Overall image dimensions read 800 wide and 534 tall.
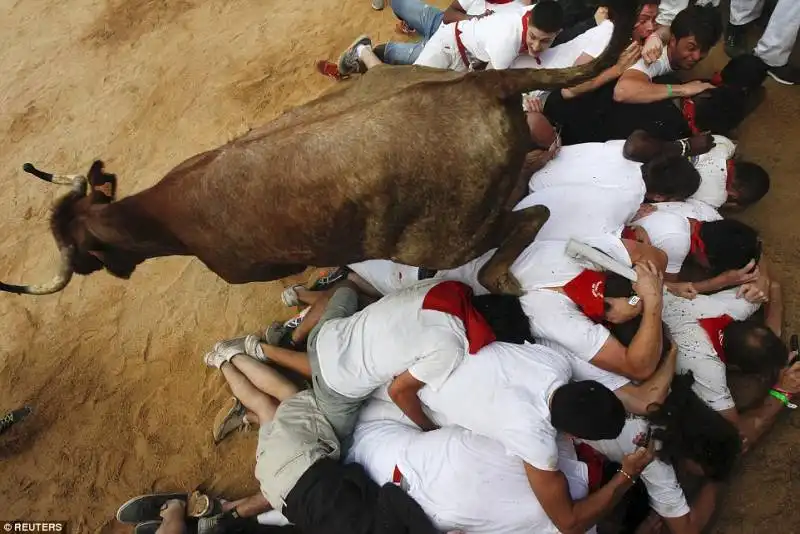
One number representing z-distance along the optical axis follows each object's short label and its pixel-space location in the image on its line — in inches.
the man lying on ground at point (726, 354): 134.2
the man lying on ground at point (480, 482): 123.2
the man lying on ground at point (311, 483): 126.5
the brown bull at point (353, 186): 115.3
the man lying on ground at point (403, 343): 129.0
